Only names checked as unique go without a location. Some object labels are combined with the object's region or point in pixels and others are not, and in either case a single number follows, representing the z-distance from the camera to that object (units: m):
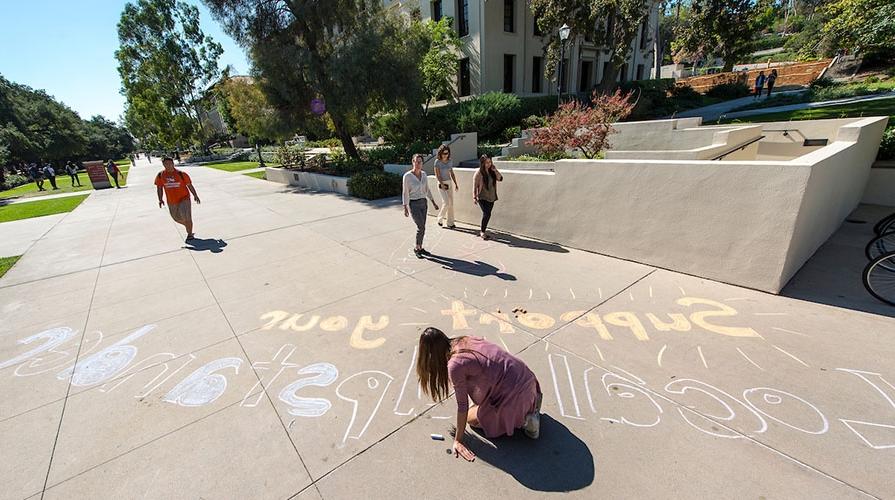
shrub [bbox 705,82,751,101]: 27.42
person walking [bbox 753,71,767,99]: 23.16
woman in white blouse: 6.23
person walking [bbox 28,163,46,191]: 23.06
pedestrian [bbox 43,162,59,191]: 23.89
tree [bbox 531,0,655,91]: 17.55
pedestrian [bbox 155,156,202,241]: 7.99
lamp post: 15.42
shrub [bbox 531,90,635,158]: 9.35
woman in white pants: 7.34
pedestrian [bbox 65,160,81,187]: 24.33
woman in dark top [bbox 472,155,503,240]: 6.80
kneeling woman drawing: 2.35
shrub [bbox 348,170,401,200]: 11.90
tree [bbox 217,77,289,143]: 15.23
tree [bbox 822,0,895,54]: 10.56
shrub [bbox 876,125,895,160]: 7.77
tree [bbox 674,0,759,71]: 19.31
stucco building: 21.52
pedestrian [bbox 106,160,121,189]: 20.94
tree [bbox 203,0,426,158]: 13.76
